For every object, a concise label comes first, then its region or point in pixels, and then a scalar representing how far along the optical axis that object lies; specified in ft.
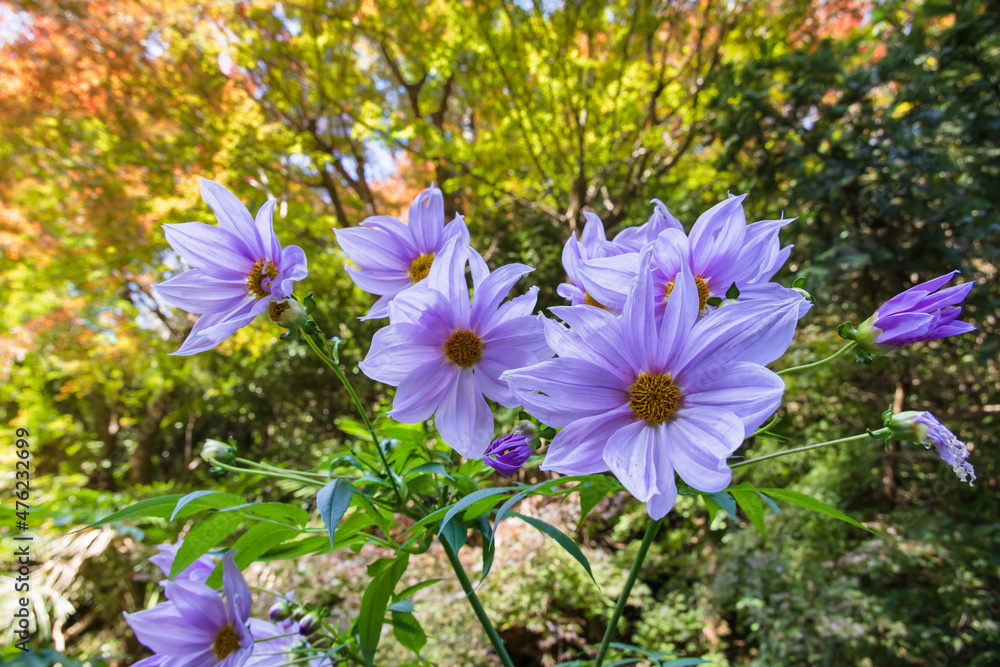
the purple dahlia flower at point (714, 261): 1.25
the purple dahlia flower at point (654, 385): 1.00
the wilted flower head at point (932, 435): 1.12
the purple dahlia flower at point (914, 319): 1.15
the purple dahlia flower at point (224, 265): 1.37
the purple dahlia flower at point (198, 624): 1.40
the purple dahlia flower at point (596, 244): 1.42
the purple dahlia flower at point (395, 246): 1.60
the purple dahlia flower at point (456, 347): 1.28
